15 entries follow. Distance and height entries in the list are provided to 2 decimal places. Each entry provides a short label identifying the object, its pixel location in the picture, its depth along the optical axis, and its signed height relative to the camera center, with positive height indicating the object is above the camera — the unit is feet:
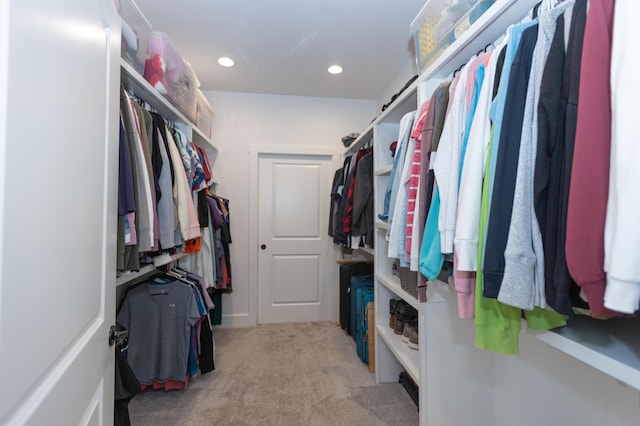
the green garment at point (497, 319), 2.30 -0.87
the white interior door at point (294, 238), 10.23 -0.81
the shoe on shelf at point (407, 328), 5.78 -2.32
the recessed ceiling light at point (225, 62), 7.77 +4.37
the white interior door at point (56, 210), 1.41 +0.03
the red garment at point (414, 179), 3.64 +0.50
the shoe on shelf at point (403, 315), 6.15 -2.18
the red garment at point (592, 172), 1.59 +0.27
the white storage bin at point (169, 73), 5.30 +2.96
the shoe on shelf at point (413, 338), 5.57 -2.44
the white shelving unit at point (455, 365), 3.92 -2.30
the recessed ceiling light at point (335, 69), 8.23 +4.45
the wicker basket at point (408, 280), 5.01 -1.18
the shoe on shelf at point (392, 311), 6.45 -2.23
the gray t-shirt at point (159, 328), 5.66 -2.33
